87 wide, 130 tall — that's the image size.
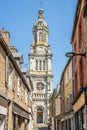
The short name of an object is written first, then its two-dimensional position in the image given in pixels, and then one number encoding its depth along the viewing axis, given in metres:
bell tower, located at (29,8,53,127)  88.00
